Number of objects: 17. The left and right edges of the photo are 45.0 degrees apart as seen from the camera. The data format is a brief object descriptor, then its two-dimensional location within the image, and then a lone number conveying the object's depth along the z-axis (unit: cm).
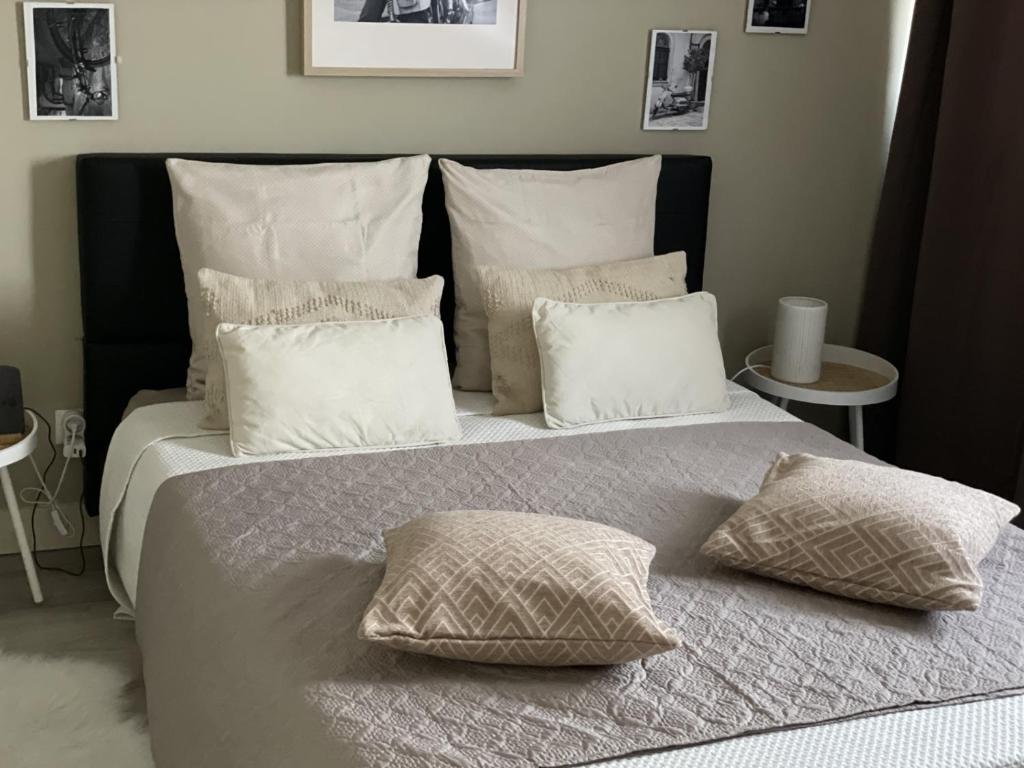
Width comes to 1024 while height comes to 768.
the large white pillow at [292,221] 275
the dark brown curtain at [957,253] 308
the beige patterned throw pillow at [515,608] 173
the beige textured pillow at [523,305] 283
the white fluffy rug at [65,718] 233
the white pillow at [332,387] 250
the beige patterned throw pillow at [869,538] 194
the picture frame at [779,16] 328
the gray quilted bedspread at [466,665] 165
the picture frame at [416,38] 292
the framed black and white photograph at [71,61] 271
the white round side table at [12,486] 263
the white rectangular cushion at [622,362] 276
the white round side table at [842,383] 320
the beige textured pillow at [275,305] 263
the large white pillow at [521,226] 295
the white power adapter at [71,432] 298
